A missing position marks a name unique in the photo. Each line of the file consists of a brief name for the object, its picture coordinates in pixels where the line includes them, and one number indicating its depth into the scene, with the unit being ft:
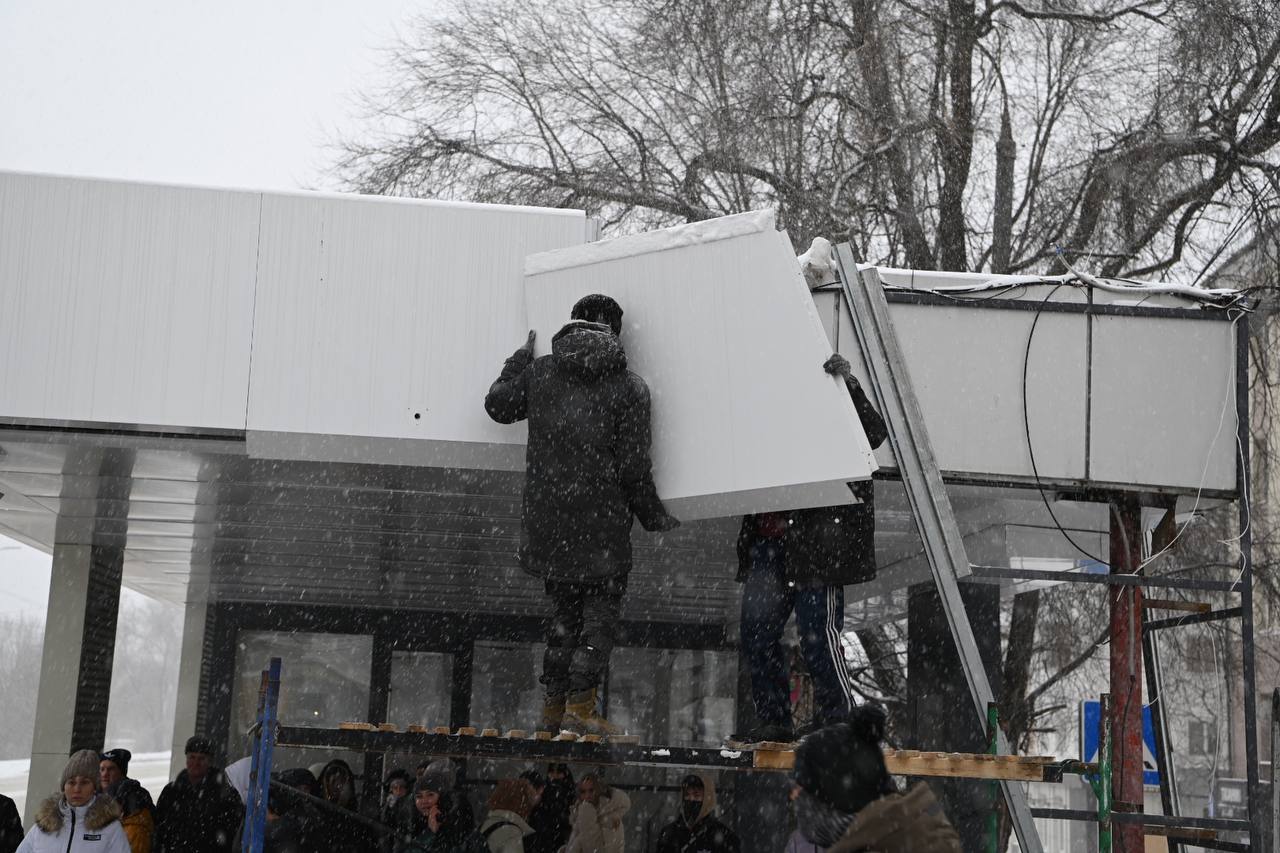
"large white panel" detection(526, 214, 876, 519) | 17.47
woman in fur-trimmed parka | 24.04
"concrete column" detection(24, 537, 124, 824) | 37.47
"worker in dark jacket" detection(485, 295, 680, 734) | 16.83
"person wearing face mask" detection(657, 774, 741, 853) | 32.81
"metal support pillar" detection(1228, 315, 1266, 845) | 20.03
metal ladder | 17.66
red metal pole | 21.88
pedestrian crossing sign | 39.65
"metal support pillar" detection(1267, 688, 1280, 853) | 24.75
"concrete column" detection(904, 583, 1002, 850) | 36.11
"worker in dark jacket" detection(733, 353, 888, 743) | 17.67
